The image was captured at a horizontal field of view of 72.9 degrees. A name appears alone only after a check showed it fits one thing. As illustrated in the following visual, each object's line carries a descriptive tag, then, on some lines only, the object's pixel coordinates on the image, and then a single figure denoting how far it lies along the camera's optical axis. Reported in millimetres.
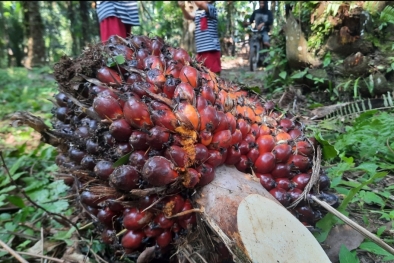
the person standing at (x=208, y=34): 1402
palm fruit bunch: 316
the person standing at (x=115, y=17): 878
